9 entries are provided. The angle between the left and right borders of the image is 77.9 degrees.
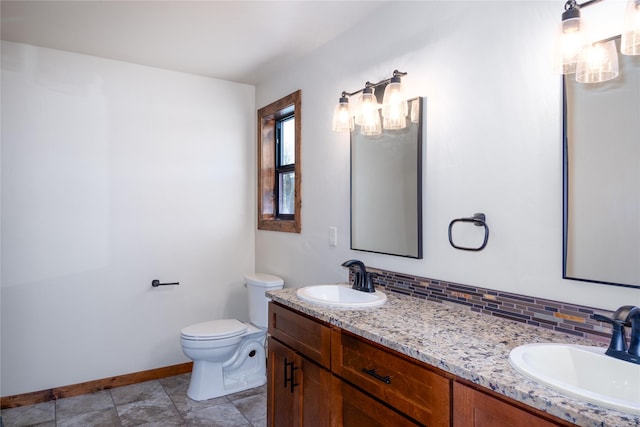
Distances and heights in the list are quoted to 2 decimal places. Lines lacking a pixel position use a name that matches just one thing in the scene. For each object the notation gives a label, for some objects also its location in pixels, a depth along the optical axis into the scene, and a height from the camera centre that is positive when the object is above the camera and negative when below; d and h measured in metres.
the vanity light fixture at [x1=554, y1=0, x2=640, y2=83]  1.17 +0.46
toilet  2.68 -1.01
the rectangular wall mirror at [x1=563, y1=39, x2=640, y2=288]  1.16 +0.08
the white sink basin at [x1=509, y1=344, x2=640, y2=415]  1.00 -0.44
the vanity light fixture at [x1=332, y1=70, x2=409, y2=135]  1.90 +0.50
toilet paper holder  3.05 -0.59
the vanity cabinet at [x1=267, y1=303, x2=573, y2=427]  1.00 -0.59
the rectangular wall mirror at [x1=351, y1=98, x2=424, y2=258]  1.89 +0.09
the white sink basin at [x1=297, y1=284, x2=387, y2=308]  1.69 -0.43
